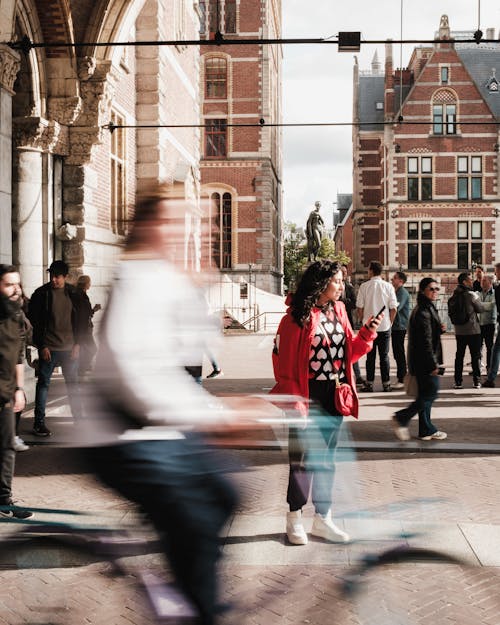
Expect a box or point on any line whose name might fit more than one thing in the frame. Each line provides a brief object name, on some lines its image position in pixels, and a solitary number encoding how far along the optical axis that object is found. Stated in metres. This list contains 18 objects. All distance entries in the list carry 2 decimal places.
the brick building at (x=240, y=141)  43.69
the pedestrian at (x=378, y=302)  11.24
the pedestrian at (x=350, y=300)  12.32
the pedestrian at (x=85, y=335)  10.56
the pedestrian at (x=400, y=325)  12.12
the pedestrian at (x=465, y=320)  12.27
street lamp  42.25
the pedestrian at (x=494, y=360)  12.06
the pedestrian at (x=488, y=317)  12.99
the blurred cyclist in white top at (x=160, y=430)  2.68
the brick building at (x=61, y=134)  11.73
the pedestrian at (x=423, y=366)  7.69
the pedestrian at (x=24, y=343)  6.84
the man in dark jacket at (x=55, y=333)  7.98
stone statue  31.83
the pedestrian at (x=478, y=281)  14.13
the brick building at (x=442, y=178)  43.41
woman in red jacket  4.52
